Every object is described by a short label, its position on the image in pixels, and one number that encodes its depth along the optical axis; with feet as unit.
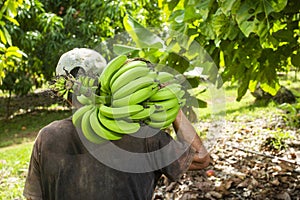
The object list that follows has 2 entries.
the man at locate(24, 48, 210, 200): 5.62
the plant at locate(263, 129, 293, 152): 15.72
